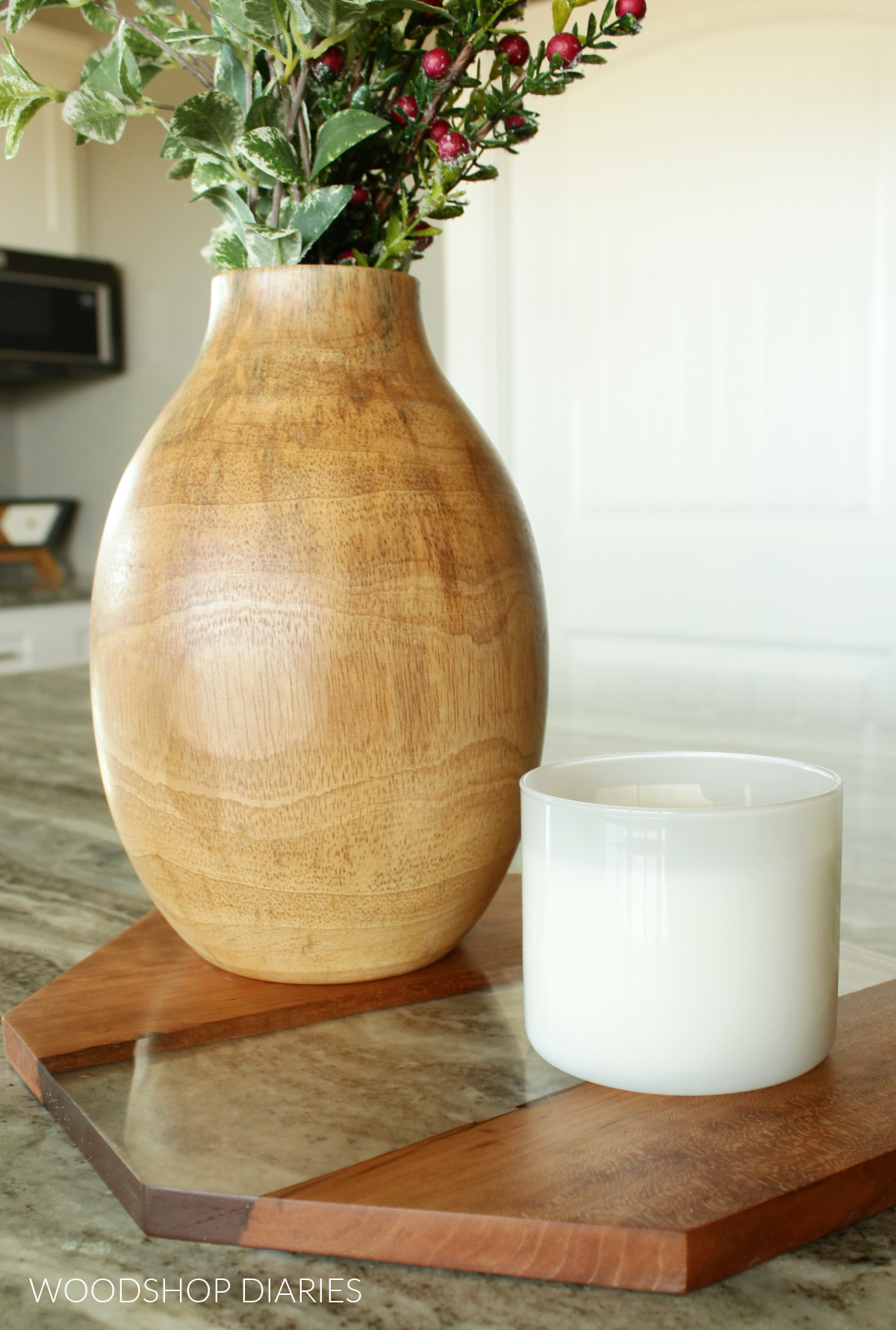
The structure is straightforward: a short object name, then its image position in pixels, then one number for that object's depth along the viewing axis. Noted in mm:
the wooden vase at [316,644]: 417
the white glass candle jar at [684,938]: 350
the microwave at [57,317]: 3152
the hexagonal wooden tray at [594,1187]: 294
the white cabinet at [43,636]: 2916
